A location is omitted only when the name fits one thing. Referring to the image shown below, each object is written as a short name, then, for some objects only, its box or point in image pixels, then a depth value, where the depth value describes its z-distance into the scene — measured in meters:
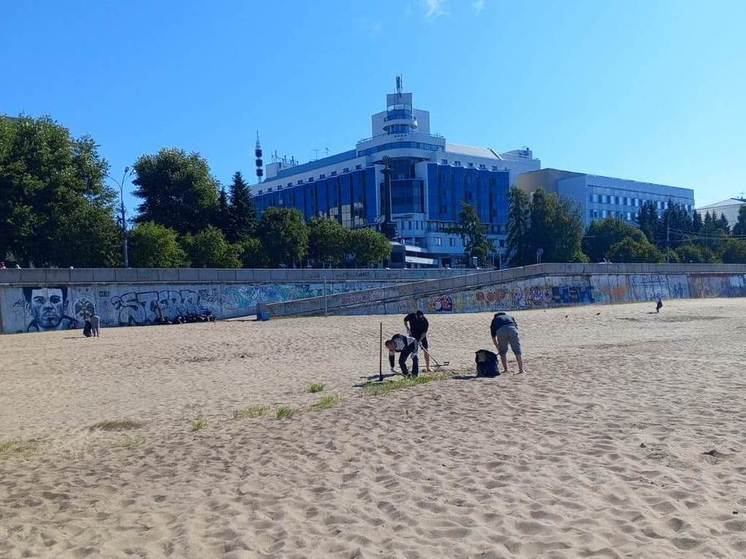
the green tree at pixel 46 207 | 42.00
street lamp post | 42.72
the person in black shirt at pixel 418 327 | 15.76
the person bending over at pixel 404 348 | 14.57
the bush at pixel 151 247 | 46.09
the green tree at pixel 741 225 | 102.44
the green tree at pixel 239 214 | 60.00
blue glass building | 117.44
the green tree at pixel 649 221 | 99.69
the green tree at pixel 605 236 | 85.19
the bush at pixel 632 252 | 77.44
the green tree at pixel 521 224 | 79.44
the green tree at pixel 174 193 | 60.19
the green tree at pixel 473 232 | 75.81
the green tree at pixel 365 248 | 69.50
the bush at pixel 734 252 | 87.19
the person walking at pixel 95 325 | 29.91
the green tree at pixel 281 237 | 59.97
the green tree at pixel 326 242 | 67.56
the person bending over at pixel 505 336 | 14.16
